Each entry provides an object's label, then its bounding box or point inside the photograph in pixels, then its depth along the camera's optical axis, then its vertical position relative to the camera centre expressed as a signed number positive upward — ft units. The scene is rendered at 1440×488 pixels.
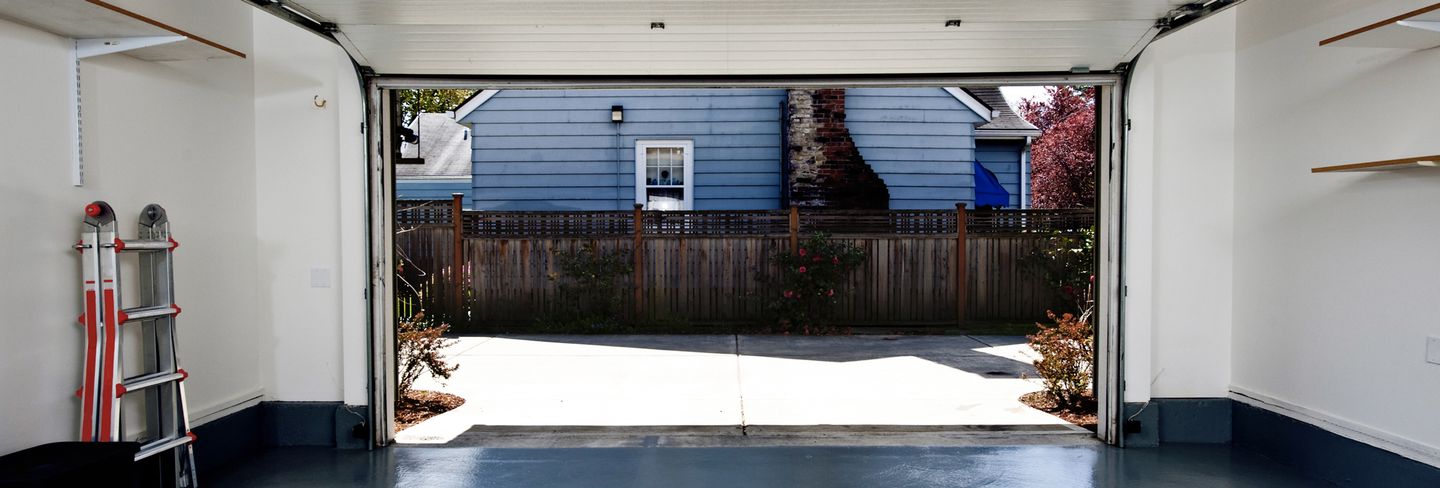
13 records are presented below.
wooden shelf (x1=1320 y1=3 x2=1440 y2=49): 11.37 +2.60
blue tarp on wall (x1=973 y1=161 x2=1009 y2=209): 43.16 +1.57
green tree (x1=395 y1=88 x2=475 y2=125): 75.72 +11.35
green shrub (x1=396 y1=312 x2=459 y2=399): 19.89 -3.06
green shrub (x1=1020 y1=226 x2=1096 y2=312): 32.27 -1.65
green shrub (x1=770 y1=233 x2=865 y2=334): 32.91 -2.33
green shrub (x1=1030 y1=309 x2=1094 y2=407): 19.76 -3.24
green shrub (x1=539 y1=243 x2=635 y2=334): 33.53 -2.74
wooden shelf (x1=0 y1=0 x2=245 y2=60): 10.86 +2.76
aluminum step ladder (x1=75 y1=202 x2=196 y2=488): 12.02 -1.78
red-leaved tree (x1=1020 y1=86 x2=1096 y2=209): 50.55 +3.49
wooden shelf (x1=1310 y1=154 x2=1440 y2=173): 11.61 +0.78
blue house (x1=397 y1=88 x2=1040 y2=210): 38.27 +3.41
